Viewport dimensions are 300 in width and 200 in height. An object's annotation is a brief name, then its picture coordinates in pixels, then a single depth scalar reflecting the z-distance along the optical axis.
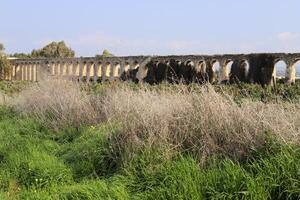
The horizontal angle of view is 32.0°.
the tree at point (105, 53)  61.81
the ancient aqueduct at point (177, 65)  25.33
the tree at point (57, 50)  75.94
